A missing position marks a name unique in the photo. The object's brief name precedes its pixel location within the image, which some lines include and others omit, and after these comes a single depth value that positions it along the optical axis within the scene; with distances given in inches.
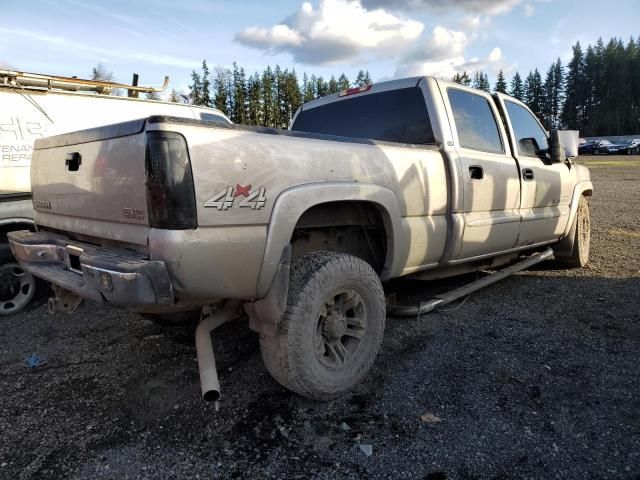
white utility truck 166.2
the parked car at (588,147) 1652.3
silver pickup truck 79.0
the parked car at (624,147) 1559.9
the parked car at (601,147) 1612.9
